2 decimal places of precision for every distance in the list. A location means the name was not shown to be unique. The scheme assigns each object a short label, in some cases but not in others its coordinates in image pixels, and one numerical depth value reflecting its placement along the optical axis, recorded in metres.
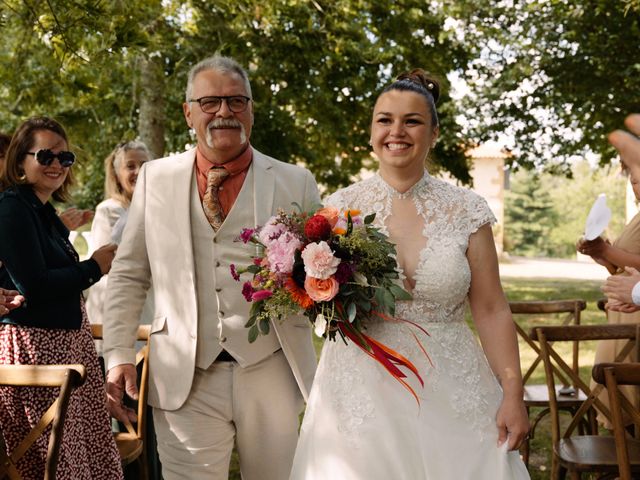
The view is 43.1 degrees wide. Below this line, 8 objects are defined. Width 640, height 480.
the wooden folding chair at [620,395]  3.58
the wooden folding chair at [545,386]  5.68
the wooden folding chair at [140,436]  4.45
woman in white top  5.75
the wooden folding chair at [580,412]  4.36
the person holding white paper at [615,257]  4.79
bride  2.96
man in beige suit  3.46
